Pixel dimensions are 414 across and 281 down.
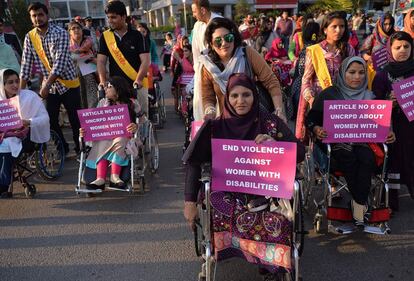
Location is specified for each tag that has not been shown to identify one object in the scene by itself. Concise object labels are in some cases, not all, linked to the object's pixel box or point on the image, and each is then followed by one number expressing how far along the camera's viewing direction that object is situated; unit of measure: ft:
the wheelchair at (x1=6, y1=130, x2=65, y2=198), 13.71
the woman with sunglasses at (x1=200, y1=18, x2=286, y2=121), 9.93
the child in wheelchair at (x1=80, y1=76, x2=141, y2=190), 13.12
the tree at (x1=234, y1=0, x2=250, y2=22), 110.48
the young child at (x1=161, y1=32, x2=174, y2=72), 40.16
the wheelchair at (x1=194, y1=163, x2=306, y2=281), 7.28
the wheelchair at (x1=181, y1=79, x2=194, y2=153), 16.88
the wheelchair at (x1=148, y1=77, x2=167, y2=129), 21.20
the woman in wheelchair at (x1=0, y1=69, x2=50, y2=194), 12.91
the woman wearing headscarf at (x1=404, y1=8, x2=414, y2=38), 15.61
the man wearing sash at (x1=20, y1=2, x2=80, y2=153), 15.84
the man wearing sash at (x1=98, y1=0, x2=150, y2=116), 14.88
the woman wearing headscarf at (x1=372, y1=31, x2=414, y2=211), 11.21
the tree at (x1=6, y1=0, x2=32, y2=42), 41.91
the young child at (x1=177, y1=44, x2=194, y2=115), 22.47
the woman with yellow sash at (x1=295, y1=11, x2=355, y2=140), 11.66
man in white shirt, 13.93
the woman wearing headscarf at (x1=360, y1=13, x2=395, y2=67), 21.13
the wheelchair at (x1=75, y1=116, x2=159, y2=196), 13.01
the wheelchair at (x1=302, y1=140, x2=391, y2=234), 9.95
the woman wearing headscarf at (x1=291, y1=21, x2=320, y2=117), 16.26
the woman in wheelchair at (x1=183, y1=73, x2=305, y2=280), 7.51
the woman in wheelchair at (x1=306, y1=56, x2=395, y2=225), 9.91
